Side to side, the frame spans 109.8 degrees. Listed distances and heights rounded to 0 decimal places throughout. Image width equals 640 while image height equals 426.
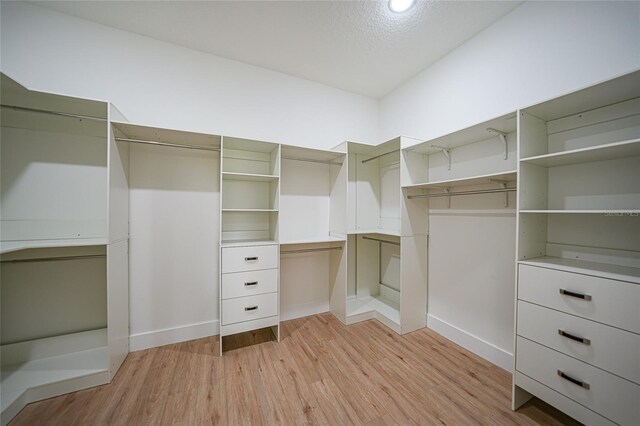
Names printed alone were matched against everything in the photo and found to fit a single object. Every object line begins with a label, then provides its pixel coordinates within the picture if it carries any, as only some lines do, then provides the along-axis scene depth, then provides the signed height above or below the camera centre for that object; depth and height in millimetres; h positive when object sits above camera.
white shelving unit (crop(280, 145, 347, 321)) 2699 -258
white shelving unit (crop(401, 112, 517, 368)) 1926 -143
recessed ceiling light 1774 +1661
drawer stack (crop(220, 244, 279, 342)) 2086 -750
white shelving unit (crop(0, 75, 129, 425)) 1706 -258
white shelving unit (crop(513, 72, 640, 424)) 1151 -263
